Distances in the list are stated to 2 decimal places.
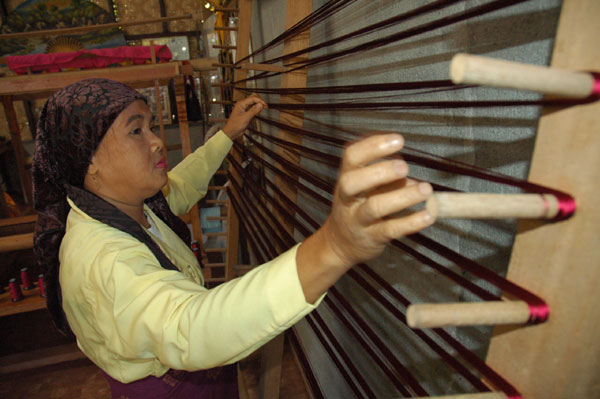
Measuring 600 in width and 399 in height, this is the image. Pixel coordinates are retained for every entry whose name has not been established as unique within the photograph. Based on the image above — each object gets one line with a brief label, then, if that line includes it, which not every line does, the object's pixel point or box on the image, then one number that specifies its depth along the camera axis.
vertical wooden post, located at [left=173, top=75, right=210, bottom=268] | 2.57
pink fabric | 2.81
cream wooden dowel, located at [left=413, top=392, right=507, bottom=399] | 0.40
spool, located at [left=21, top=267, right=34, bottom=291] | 2.56
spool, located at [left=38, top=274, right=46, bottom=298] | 2.47
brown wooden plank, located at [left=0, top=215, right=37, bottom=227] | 2.83
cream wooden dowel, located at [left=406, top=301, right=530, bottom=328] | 0.33
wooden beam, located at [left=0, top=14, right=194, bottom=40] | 1.95
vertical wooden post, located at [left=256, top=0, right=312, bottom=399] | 1.07
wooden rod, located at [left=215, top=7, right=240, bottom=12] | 1.83
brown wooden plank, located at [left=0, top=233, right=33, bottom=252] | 2.43
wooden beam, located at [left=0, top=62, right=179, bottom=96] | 2.41
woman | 0.43
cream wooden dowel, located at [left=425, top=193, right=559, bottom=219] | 0.29
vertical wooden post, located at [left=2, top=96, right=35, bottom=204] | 3.80
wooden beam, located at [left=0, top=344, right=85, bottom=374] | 2.67
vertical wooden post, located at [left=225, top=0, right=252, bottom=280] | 1.73
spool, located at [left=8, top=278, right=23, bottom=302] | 2.46
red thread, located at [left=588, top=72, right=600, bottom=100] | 0.31
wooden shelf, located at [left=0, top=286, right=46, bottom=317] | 2.43
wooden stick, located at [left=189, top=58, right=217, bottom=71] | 2.66
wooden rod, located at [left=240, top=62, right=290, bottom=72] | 1.11
